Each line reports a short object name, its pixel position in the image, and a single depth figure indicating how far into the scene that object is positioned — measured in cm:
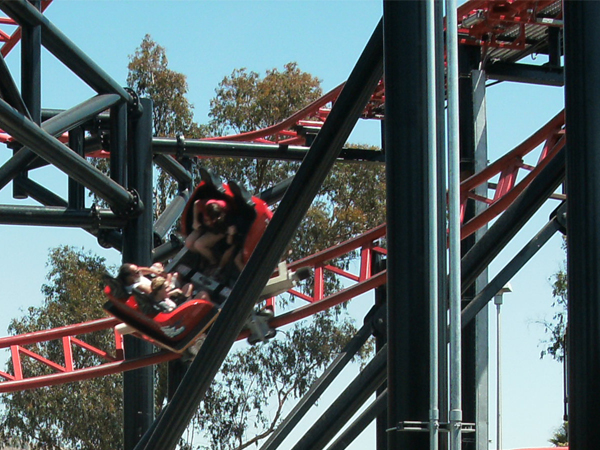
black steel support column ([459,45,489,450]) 1374
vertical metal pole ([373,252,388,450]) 1284
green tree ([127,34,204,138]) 3512
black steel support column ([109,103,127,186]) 1271
